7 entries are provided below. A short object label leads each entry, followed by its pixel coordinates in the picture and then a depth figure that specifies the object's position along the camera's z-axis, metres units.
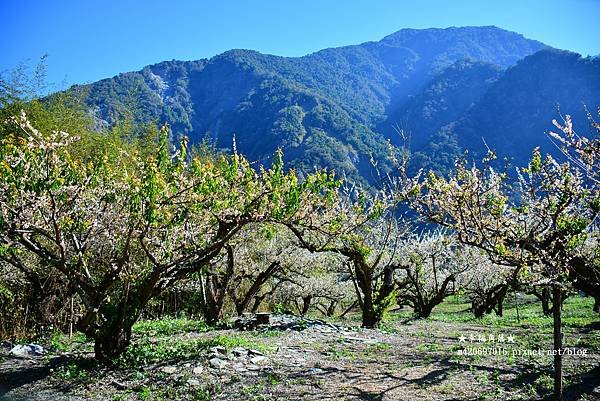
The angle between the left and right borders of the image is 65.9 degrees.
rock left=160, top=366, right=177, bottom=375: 8.29
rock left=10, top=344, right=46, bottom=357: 9.93
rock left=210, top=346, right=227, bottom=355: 9.13
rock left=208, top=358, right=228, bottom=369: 8.43
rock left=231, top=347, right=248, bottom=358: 9.17
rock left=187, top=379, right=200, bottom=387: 7.66
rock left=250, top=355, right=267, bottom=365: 8.93
